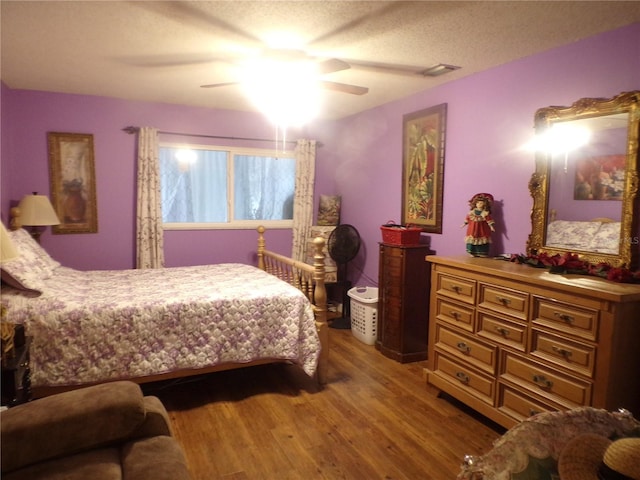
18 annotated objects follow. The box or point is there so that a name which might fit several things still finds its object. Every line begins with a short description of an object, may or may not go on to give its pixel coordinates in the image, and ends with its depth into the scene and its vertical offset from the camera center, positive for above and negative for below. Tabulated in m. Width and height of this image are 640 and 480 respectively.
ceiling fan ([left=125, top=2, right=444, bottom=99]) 2.07 +0.98
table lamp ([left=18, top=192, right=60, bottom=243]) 3.51 -0.11
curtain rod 4.13 +0.73
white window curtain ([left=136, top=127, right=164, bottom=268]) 4.14 -0.04
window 4.49 +0.19
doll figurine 2.94 -0.13
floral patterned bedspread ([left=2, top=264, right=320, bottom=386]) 2.31 -0.76
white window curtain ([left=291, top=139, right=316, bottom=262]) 4.85 +0.11
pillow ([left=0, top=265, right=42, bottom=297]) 2.44 -0.51
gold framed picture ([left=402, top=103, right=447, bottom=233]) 3.54 +0.37
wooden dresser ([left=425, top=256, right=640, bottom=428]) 1.85 -0.68
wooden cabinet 3.45 -0.80
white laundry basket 3.87 -1.06
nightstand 1.75 -0.79
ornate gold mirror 2.18 +0.17
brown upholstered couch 1.27 -0.80
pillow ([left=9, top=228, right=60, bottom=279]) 2.78 -0.38
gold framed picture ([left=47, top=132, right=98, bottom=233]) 3.92 +0.18
